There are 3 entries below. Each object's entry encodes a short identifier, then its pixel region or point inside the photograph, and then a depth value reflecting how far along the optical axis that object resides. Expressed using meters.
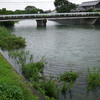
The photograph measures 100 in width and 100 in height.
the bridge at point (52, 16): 30.63
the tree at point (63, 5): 49.77
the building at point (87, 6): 49.47
